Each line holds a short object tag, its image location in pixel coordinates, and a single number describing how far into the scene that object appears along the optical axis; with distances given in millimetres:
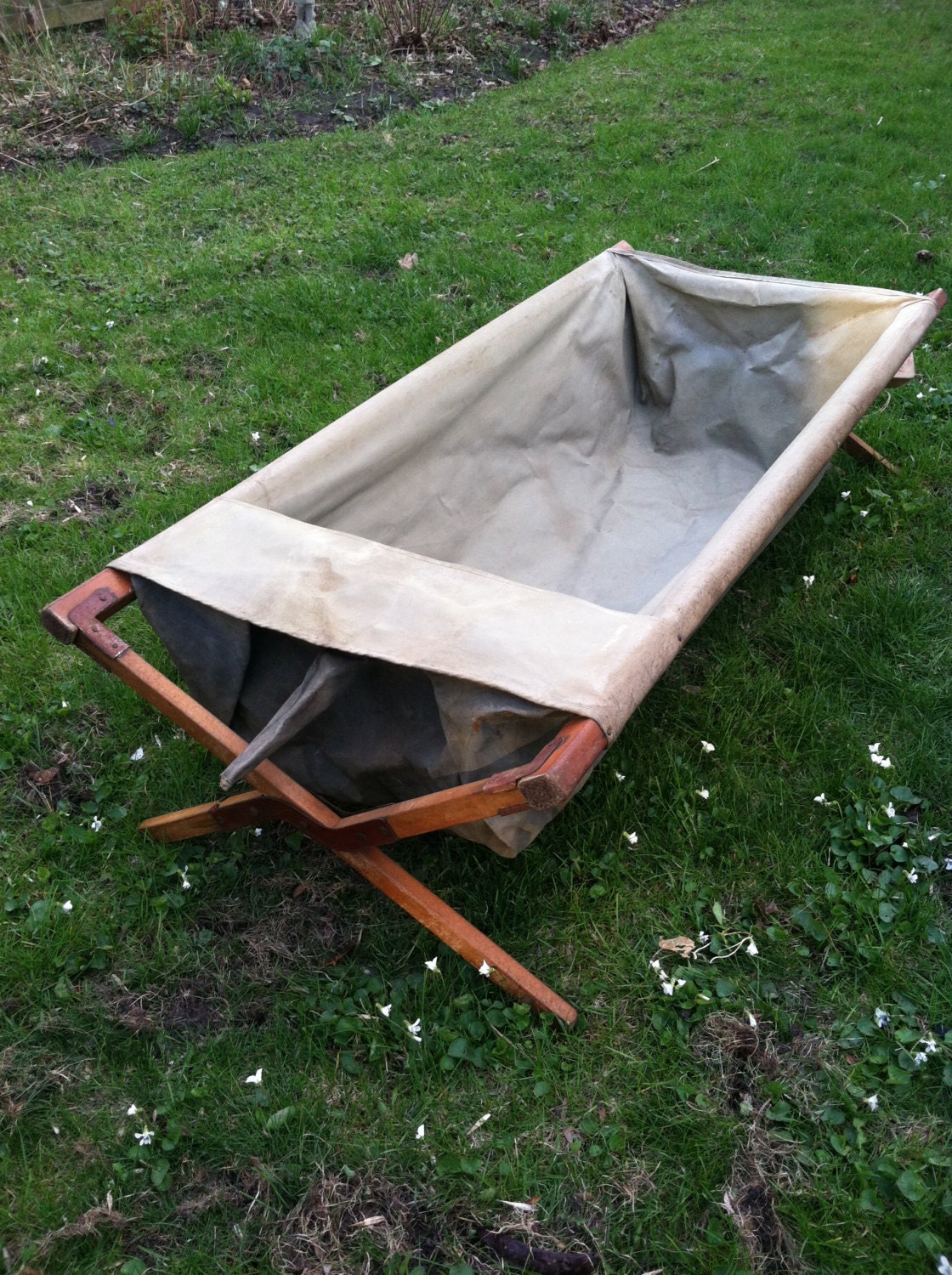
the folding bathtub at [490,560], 1611
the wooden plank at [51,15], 6293
